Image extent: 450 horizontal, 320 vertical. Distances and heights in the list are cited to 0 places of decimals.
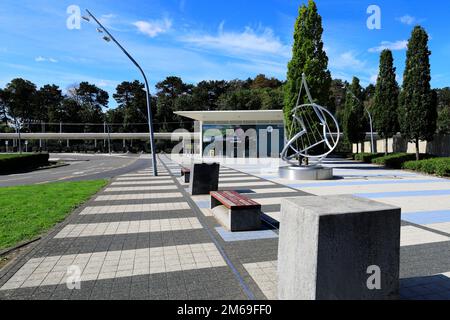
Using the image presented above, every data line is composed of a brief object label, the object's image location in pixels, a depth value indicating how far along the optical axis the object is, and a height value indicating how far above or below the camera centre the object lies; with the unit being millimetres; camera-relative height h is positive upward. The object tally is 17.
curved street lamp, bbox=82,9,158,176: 15336 +4001
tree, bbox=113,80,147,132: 80750 +11039
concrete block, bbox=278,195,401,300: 3285 -1167
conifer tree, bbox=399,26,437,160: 21234 +3310
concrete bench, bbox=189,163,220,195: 11391 -1306
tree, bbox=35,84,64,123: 87500 +11132
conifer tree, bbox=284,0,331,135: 22266 +5712
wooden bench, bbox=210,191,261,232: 6992 -1640
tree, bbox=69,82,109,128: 103062 +15114
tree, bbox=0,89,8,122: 85312 +10517
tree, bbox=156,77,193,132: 81344 +12878
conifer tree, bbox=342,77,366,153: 35344 +2388
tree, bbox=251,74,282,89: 85438 +15926
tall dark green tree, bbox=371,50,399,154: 27406 +3663
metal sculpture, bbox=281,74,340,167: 21859 +1137
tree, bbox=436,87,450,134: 49106 +3234
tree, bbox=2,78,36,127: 86625 +11948
